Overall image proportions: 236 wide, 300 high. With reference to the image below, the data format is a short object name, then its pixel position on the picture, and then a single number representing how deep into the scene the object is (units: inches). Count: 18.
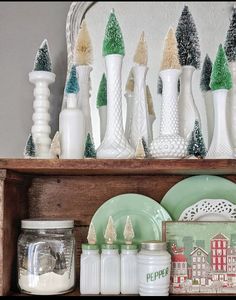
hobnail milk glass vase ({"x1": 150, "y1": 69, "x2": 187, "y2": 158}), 37.9
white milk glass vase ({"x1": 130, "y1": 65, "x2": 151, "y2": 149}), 40.6
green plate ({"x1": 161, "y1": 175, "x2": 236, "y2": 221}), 42.2
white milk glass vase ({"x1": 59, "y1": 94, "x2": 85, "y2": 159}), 38.9
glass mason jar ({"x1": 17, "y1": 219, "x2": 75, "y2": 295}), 37.0
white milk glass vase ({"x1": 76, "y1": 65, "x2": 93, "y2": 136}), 41.8
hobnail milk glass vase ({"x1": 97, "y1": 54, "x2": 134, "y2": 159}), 38.5
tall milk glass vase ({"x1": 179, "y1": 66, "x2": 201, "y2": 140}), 40.9
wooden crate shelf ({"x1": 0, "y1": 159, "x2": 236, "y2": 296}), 36.7
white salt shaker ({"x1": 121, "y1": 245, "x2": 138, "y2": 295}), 37.9
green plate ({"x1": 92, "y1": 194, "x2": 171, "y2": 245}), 41.6
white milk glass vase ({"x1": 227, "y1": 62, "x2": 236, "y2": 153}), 41.1
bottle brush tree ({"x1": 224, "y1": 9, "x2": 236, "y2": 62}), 42.4
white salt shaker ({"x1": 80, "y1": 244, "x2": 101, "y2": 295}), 38.0
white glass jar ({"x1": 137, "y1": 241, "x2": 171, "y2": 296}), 36.0
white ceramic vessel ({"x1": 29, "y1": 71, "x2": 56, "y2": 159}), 40.2
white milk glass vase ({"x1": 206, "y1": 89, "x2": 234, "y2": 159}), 39.4
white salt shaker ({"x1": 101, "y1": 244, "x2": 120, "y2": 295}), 37.9
